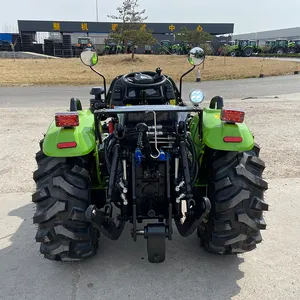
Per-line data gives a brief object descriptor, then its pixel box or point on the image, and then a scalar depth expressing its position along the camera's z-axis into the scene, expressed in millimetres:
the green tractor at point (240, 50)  43906
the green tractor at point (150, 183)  2727
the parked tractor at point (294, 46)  47425
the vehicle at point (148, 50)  41906
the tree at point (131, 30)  32125
